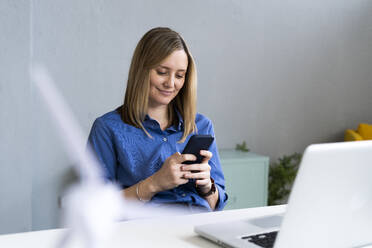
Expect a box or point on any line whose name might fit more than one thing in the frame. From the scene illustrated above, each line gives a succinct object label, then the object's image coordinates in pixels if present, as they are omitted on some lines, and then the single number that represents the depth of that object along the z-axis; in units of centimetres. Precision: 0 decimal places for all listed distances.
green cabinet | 351
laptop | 84
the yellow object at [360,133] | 432
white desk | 110
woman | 176
